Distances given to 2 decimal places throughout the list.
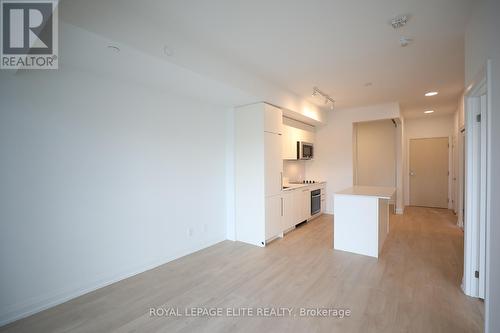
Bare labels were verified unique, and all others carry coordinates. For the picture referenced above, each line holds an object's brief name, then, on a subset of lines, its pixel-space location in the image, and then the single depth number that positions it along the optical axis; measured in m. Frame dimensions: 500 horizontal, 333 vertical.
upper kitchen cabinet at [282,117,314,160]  4.87
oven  5.51
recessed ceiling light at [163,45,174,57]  2.29
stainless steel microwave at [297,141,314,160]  5.36
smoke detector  2.19
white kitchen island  3.40
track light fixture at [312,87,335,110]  4.34
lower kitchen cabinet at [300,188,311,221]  5.06
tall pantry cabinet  3.88
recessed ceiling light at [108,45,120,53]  2.00
